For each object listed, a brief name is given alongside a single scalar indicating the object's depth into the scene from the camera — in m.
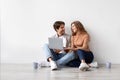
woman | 4.82
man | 4.74
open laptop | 4.58
